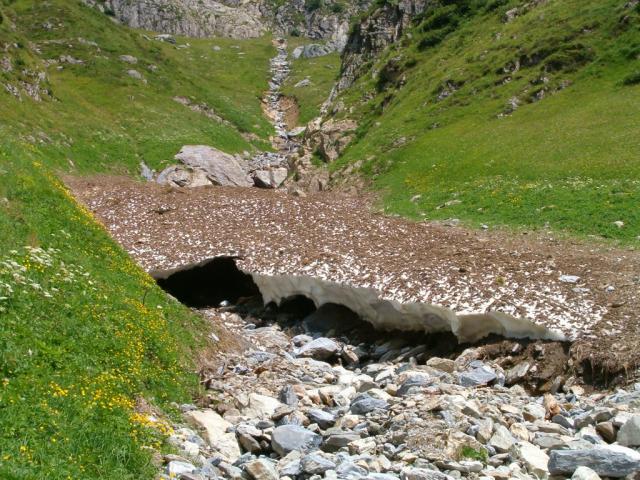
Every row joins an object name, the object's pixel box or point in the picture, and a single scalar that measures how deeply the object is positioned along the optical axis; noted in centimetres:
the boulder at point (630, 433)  1075
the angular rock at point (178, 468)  905
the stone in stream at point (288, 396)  1415
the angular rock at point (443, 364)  1708
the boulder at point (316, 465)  995
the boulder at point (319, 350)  1973
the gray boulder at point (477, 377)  1577
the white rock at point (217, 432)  1131
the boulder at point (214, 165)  5428
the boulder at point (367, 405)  1314
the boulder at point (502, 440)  1077
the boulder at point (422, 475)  942
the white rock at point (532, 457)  1020
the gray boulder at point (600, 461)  980
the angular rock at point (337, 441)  1117
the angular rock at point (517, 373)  1605
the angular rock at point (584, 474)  958
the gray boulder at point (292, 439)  1127
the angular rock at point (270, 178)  5597
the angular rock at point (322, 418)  1259
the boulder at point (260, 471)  975
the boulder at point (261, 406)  1345
